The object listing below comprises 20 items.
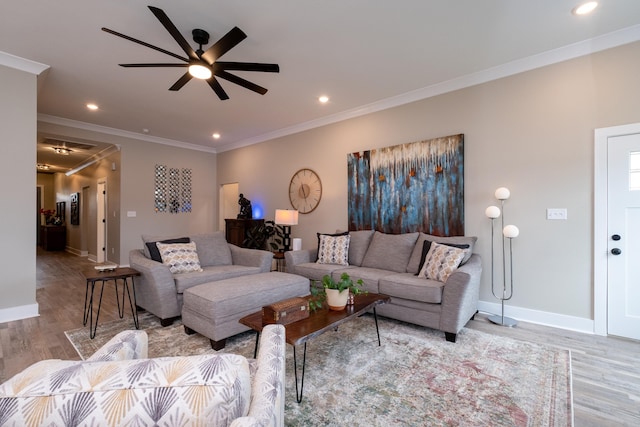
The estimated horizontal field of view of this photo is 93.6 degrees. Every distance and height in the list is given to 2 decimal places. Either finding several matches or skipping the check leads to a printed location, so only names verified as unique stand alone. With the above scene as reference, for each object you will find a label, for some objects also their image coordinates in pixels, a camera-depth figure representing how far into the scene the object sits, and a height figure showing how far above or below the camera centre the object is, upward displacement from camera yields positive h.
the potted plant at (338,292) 2.42 -0.65
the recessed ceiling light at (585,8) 2.41 +1.66
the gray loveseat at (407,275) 2.81 -0.73
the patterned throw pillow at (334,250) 4.21 -0.54
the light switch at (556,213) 3.12 -0.02
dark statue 6.37 +0.07
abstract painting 3.79 +0.34
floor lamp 3.21 -0.48
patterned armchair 0.61 -0.39
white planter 2.42 -0.70
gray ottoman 2.59 -0.82
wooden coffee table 1.91 -0.78
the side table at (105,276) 2.95 -0.63
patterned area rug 1.78 -1.20
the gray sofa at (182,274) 3.11 -0.69
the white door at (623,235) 2.81 -0.23
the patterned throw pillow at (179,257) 3.48 -0.52
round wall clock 5.36 +0.41
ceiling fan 2.27 +1.33
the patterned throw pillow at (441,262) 3.07 -0.53
